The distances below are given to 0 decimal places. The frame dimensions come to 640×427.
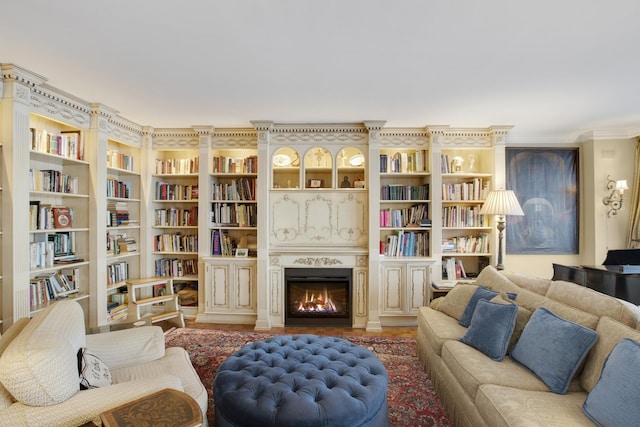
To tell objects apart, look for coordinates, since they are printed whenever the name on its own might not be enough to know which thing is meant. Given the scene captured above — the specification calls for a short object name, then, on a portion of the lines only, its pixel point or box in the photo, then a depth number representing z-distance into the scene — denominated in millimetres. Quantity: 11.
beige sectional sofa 1530
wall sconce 4078
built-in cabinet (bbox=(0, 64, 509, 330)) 3998
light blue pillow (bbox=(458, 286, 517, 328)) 2607
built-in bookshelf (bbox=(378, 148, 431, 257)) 4180
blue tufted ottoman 1620
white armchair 1250
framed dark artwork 4316
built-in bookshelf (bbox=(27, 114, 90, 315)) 2936
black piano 3008
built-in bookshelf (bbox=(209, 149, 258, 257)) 4230
